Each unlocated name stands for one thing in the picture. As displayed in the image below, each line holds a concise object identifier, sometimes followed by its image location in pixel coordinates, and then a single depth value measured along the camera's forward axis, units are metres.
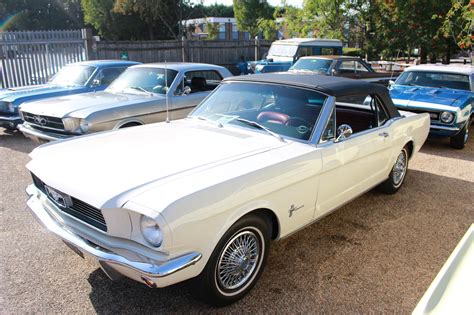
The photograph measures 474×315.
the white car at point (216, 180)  2.49
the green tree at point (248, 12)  39.44
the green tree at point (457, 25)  12.09
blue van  14.74
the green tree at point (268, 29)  26.64
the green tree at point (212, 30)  30.48
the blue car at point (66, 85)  7.64
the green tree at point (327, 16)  19.41
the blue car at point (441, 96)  7.38
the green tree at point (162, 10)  25.53
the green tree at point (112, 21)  31.34
